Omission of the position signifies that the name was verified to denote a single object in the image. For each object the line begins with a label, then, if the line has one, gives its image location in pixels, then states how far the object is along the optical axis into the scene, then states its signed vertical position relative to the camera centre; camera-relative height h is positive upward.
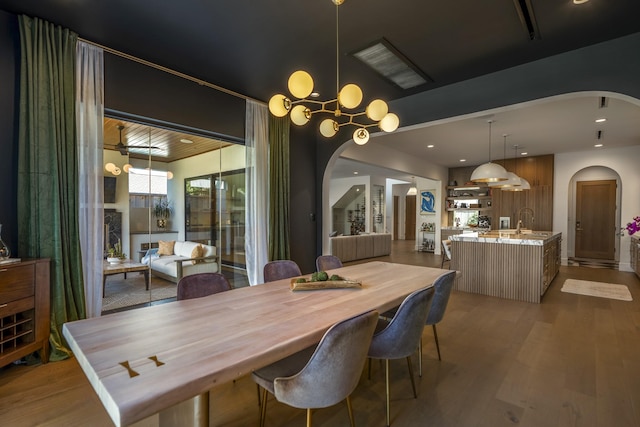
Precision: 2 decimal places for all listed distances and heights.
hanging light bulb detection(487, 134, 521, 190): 5.17 +0.48
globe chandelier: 2.03 +0.79
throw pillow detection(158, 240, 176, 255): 4.18 -0.52
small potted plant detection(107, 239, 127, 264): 3.54 -0.53
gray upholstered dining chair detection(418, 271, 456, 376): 2.24 -0.67
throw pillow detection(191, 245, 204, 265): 4.54 -0.65
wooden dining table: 0.96 -0.57
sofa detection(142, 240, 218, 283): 4.09 -0.71
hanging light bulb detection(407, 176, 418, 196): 13.78 +0.90
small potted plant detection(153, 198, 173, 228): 4.12 -0.03
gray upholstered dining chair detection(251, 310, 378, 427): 1.26 -0.70
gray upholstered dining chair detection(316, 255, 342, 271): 3.20 -0.57
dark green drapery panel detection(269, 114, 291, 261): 4.64 +0.35
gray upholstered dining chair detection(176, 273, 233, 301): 2.14 -0.56
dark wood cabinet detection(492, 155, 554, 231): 7.80 +0.41
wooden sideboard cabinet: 2.25 -0.79
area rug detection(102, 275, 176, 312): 3.67 -1.07
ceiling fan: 3.72 +0.81
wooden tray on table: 2.19 -0.55
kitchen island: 4.38 -0.85
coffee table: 3.59 -0.73
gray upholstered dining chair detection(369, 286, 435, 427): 1.75 -0.73
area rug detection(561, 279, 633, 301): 4.70 -1.33
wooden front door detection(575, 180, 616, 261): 7.71 -0.24
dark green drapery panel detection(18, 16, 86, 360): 2.55 +0.39
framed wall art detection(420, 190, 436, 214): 10.43 +0.28
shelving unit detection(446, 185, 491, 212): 9.41 +0.38
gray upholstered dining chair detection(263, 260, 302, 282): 2.84 -0.58
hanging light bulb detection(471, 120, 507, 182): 4.65 +0.57
